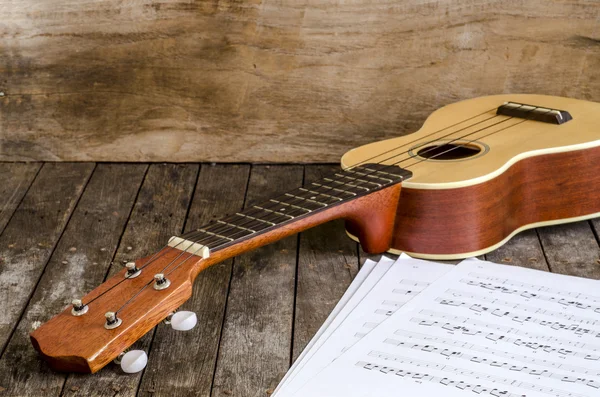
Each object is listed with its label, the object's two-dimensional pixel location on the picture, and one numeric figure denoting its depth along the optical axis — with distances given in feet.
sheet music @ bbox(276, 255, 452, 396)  3.58
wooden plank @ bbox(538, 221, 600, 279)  4.06
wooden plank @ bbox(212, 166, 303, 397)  3.59
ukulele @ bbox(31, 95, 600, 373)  3.50
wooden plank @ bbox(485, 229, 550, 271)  4.10
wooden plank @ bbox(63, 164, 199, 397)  3.57
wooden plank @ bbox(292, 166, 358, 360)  3.81
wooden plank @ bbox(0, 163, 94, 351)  3.94
